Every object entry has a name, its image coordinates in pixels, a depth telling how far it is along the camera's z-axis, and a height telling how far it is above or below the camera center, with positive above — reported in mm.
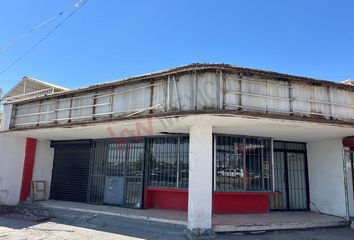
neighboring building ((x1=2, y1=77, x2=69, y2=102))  13594 +3979
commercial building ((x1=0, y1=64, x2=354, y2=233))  8414 +1382
